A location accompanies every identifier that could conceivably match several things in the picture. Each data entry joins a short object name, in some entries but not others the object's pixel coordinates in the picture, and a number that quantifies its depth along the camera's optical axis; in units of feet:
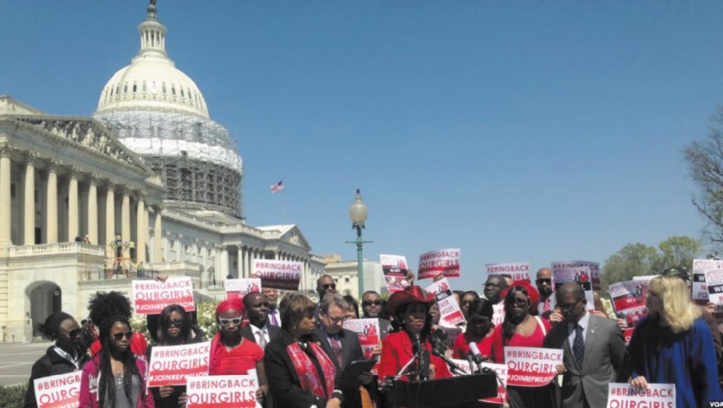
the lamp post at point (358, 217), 66.08
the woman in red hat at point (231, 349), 23.81
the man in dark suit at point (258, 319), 28.96
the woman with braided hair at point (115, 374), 21.56
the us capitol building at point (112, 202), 149.89
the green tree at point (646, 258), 244.01
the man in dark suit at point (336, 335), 23.79
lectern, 18.10
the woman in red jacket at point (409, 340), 20.95
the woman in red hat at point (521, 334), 24.26
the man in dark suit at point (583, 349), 23.72
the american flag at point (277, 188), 294.87
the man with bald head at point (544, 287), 37.73
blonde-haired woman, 20.03
